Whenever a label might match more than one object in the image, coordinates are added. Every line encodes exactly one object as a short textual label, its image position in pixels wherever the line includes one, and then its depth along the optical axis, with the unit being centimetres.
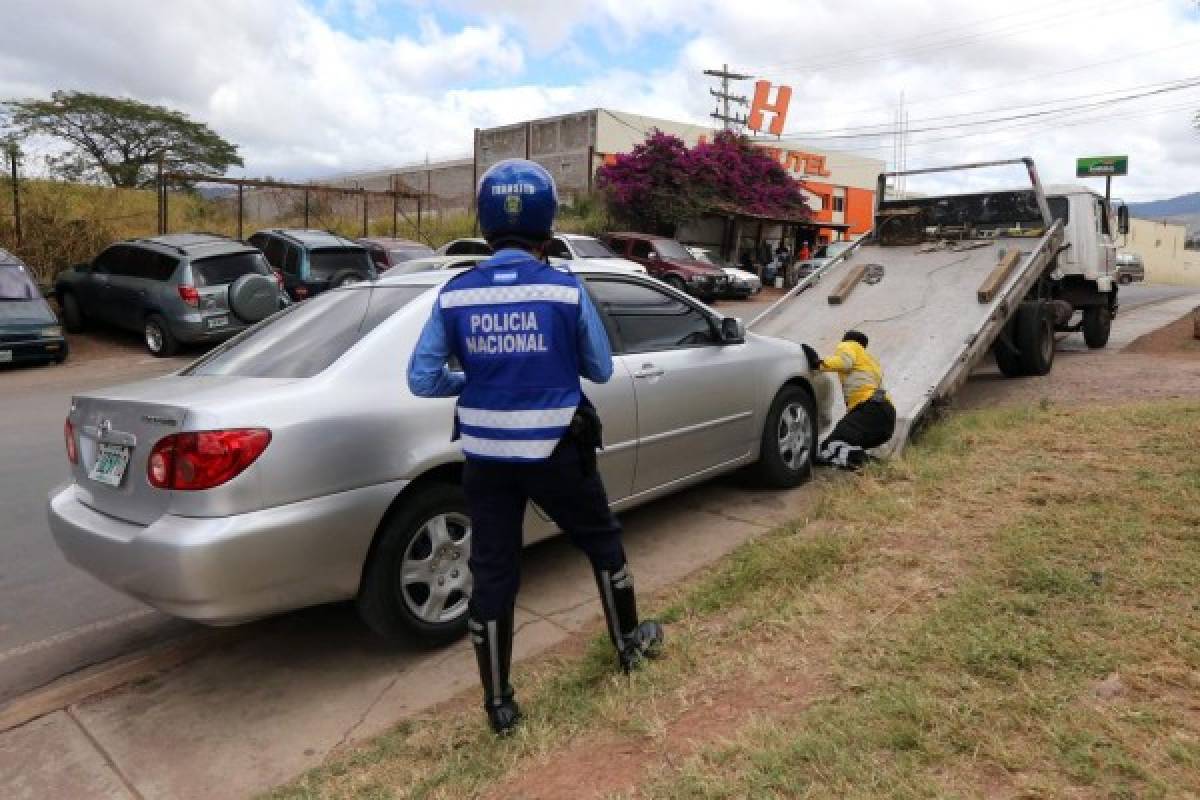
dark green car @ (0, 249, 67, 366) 1124
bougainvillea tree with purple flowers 2738
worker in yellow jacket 575
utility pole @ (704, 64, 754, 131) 4472
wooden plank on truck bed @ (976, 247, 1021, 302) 736
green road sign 3884
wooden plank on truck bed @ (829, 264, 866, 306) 817
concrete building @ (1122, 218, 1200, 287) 5194
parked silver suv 1187
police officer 263
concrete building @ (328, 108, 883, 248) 3084
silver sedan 295
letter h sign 3919
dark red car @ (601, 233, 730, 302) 1962
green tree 3083
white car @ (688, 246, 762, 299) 2081
